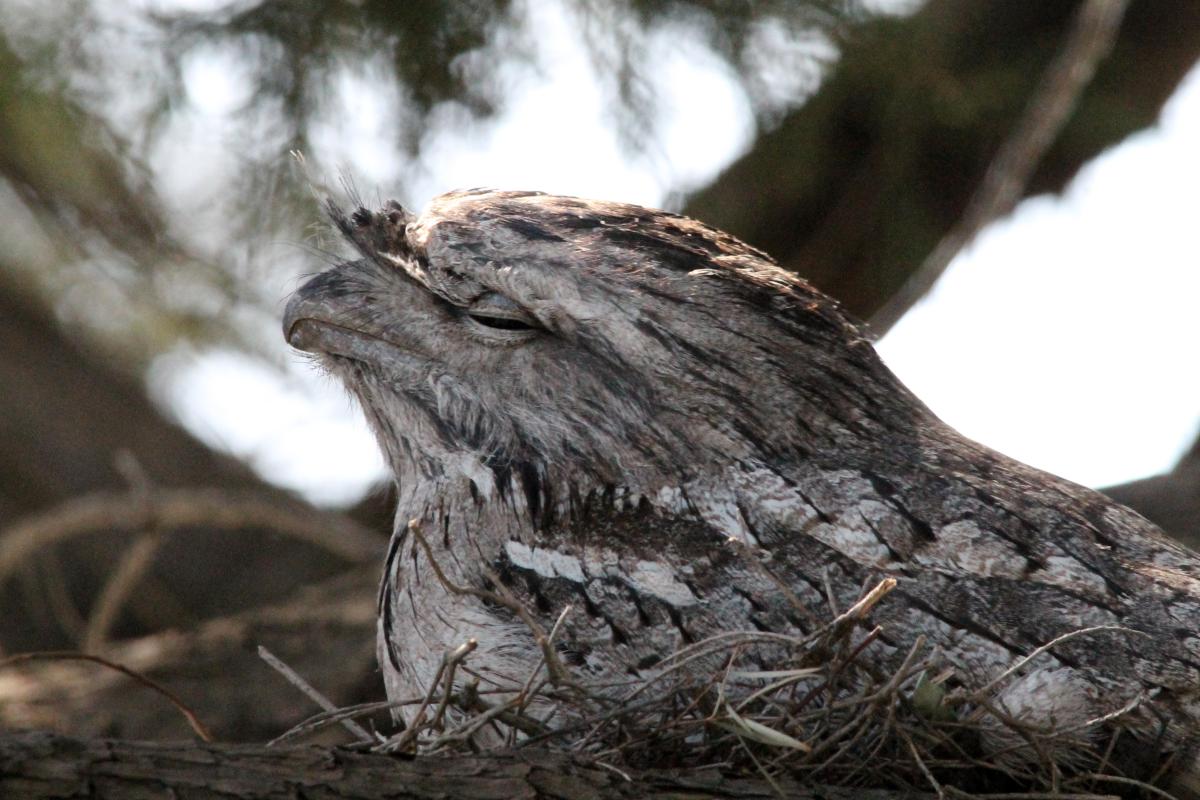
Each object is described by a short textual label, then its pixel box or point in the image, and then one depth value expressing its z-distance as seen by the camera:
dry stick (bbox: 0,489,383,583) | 9.45
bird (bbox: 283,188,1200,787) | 4.47
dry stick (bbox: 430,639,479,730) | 4.05
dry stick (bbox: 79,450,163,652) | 8.72
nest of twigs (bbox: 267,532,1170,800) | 4.09
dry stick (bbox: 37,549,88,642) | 9.95
